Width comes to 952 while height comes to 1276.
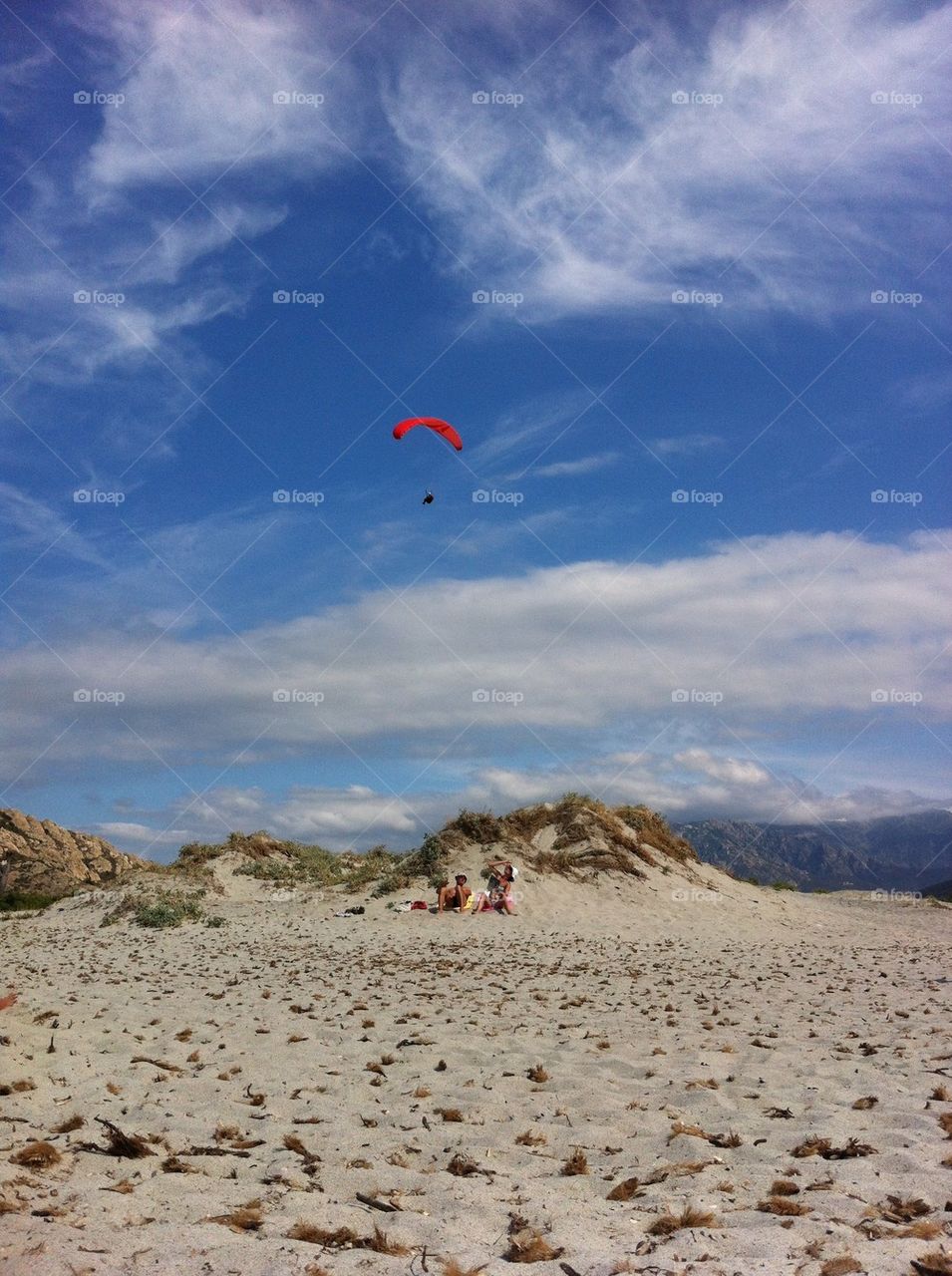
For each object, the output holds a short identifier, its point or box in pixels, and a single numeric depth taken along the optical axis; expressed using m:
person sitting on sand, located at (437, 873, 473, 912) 24.06
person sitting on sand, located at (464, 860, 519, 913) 24.58
